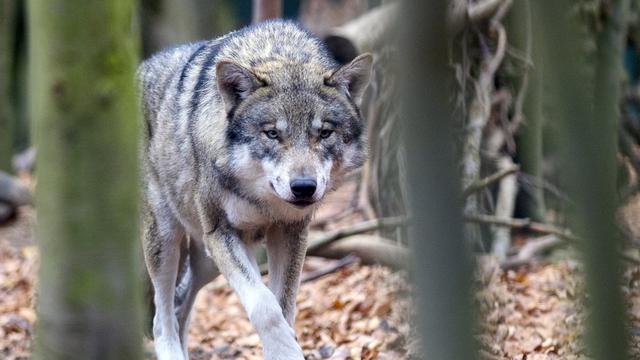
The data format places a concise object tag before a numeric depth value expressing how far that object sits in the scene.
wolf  12.56
